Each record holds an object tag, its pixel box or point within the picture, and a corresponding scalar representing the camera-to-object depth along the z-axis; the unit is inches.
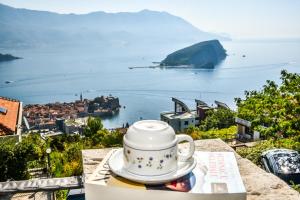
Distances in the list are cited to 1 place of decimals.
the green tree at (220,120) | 1370.6
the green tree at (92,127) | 895.7
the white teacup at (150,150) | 43.0
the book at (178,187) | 40.4
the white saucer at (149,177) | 41.7
